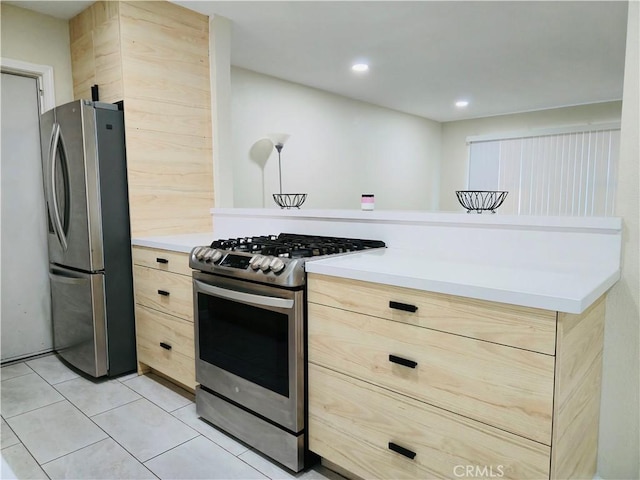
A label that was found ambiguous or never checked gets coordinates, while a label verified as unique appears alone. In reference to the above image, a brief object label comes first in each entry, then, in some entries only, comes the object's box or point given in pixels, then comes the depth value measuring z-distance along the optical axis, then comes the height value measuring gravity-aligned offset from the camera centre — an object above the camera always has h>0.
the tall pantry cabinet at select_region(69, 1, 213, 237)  2.60 +0.75
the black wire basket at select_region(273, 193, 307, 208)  2.86 +0.02
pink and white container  2.26 +0.01
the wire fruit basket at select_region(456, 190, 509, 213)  1.93 +0.01
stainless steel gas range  1.66 -0.59
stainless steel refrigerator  2.47 -0.15
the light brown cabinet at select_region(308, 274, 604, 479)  1.11 -0.57
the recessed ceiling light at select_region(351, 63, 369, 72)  3.88 +1.32
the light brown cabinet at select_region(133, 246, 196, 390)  2.29 -0.65
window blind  5.29 +0.47
